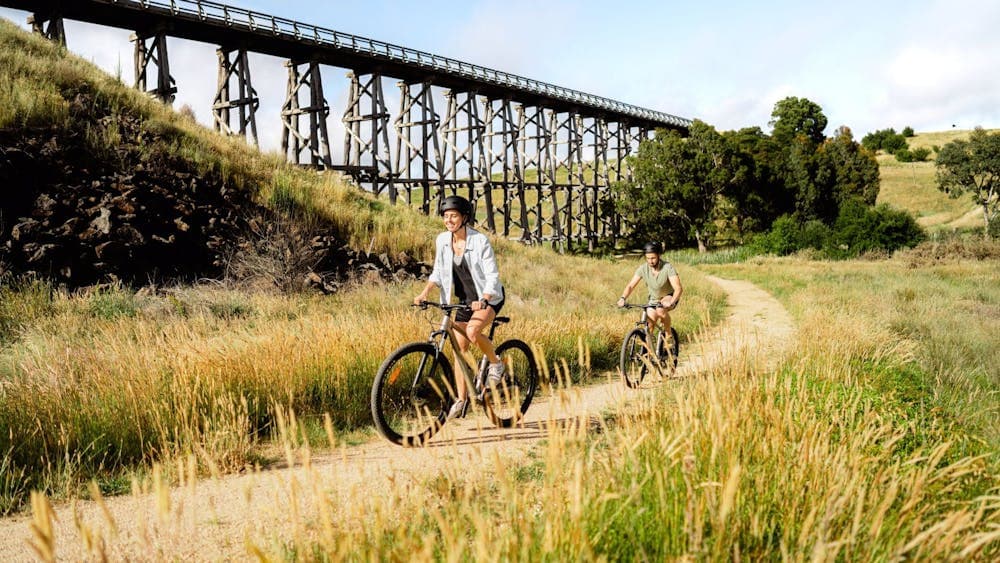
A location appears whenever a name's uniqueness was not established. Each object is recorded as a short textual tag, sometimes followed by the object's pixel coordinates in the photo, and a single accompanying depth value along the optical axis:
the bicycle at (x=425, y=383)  4.77
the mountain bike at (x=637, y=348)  7.33
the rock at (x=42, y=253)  9.72
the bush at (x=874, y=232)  32.50
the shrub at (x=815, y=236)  35.00
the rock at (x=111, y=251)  10.37
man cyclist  7.48
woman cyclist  4.99
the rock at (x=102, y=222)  10.63
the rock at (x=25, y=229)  9.88
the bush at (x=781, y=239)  35.16
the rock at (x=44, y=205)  10.48
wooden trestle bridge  18.06
